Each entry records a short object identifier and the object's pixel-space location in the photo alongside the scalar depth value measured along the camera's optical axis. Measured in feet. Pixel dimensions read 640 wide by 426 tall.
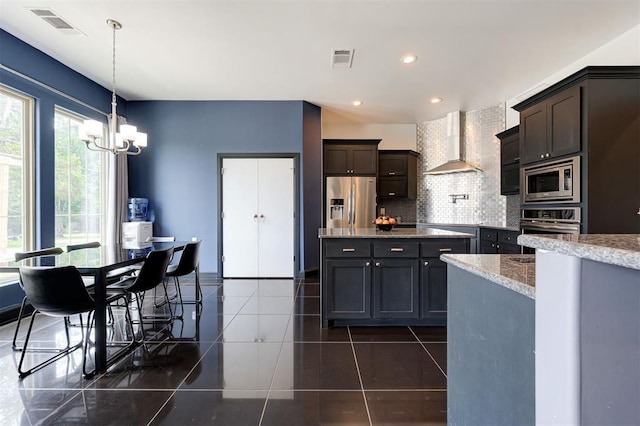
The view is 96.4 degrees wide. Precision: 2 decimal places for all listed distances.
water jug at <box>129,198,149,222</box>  15.06
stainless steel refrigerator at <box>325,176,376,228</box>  17.85
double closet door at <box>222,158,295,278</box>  16.05
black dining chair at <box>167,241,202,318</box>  10.29
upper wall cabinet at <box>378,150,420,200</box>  19.79
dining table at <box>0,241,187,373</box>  6.69
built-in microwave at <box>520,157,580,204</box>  8.87
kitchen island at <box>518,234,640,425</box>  2.04
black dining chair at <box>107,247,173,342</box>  8.11
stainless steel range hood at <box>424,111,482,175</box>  17.78
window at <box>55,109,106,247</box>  12.14
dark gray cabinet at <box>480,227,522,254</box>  12.89
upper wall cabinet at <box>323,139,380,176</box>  18.26
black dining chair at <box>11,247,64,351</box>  7.74
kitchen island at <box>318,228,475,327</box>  9.13
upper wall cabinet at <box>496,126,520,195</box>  14.07
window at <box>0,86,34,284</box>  9.93
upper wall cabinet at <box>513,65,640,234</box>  8.46
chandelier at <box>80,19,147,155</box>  8.92
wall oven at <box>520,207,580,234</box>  8.90
